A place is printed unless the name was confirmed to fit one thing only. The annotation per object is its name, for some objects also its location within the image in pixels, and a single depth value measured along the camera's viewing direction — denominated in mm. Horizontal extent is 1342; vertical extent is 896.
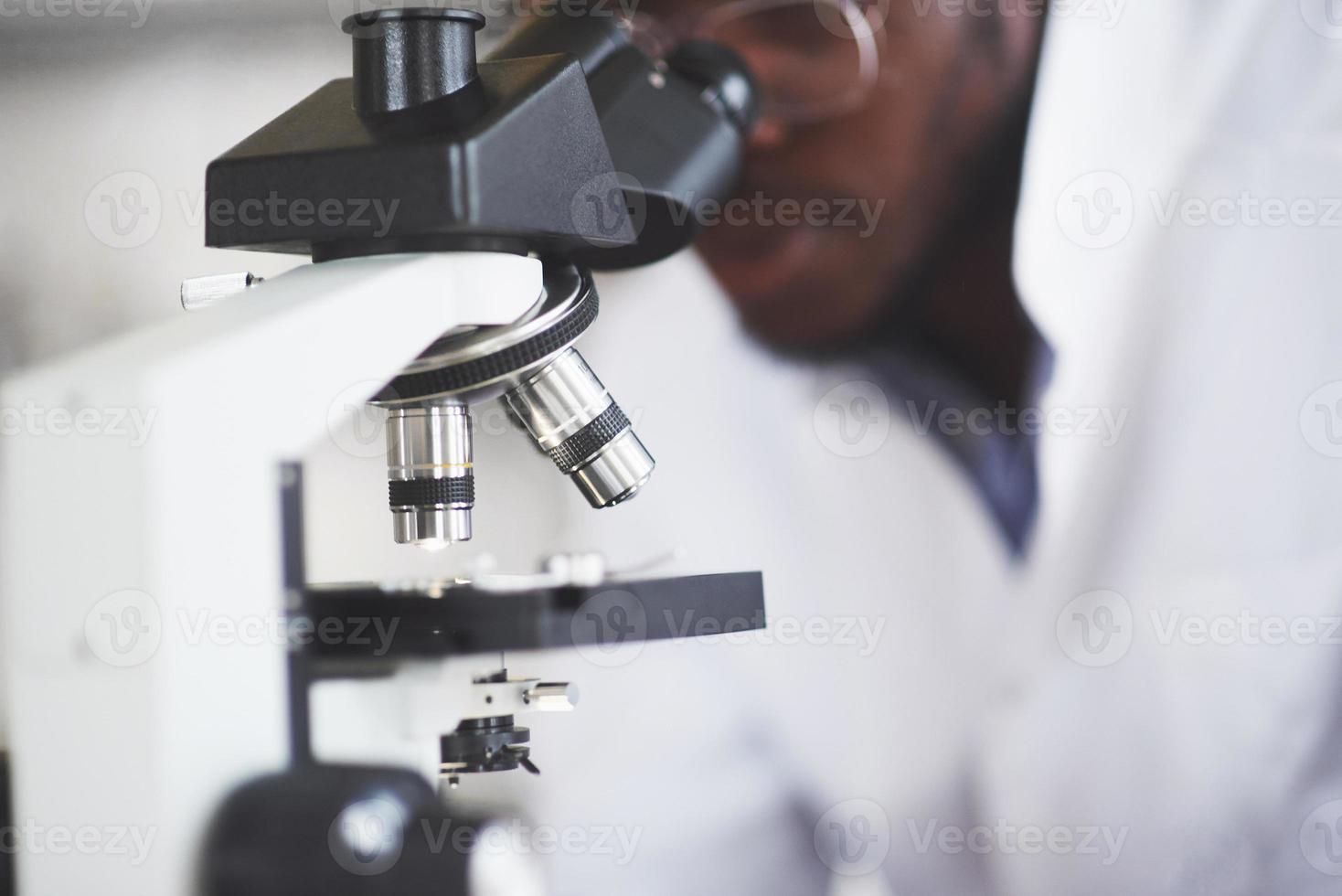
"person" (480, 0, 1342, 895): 1102
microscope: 791
